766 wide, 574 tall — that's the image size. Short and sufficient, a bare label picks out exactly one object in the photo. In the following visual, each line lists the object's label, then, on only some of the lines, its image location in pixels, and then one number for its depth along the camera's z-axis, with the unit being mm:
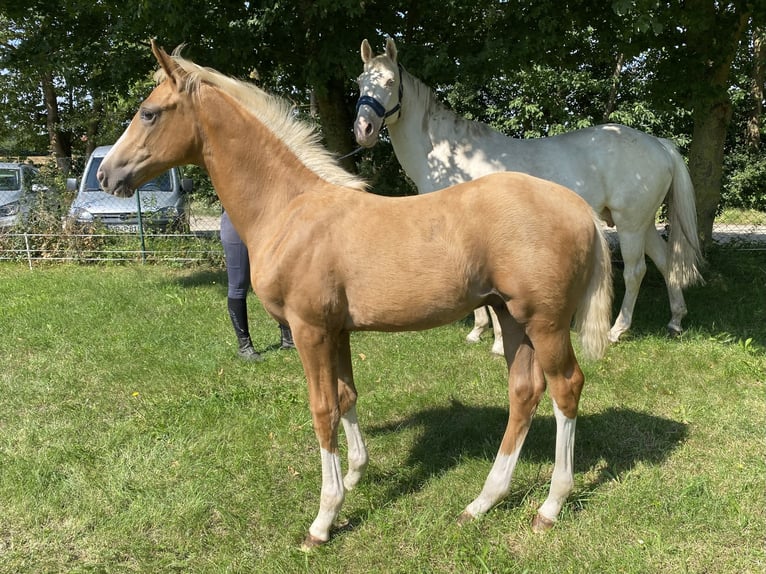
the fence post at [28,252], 9266
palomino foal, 2467
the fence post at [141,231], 9359
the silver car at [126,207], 9789
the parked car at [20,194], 9836
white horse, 5199
